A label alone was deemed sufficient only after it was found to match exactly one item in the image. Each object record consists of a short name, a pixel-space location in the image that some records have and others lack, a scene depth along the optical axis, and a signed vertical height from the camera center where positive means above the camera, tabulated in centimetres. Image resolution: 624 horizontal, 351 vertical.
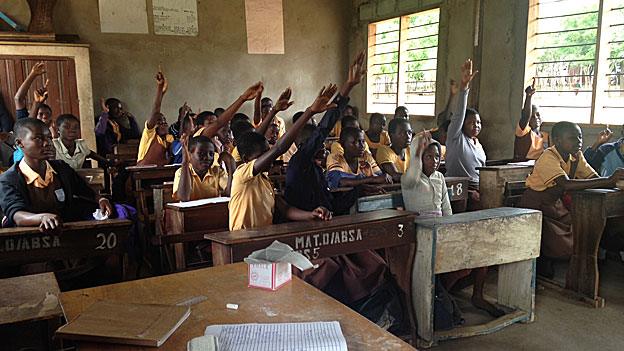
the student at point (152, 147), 573 -53
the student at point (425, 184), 347 -60
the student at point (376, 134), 639 -47
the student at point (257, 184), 288 -50
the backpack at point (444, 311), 326 -137
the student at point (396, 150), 485 -51
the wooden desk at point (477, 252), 303 -95
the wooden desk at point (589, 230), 373 -99
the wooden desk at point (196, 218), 341 -80
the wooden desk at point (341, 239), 246 -74
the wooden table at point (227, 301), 135 -63
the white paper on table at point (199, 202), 342 -70
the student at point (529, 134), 605 -46
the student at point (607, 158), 471 -59
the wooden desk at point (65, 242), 274 -78
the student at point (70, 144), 506 -44
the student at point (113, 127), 799 -44
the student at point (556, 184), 413 -72
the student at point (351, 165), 421 -59
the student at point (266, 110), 735 -19
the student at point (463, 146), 498 -50
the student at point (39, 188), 309 -56
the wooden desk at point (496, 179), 447 -73
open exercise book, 123 -60
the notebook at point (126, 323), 129 -59
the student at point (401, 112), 720 -22
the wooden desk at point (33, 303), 189 -78
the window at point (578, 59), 588 +43
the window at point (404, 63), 852 +58
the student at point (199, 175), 377 -58
